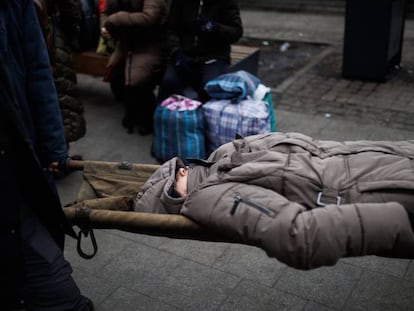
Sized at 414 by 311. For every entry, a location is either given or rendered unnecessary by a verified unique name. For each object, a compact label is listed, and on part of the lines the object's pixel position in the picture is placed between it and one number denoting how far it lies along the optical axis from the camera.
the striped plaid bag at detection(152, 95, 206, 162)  4.89
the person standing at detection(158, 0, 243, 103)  5.23
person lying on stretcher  2.14
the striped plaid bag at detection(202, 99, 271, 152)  4.77
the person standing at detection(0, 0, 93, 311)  2.41
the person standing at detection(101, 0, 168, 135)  5.24
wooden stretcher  2.43
